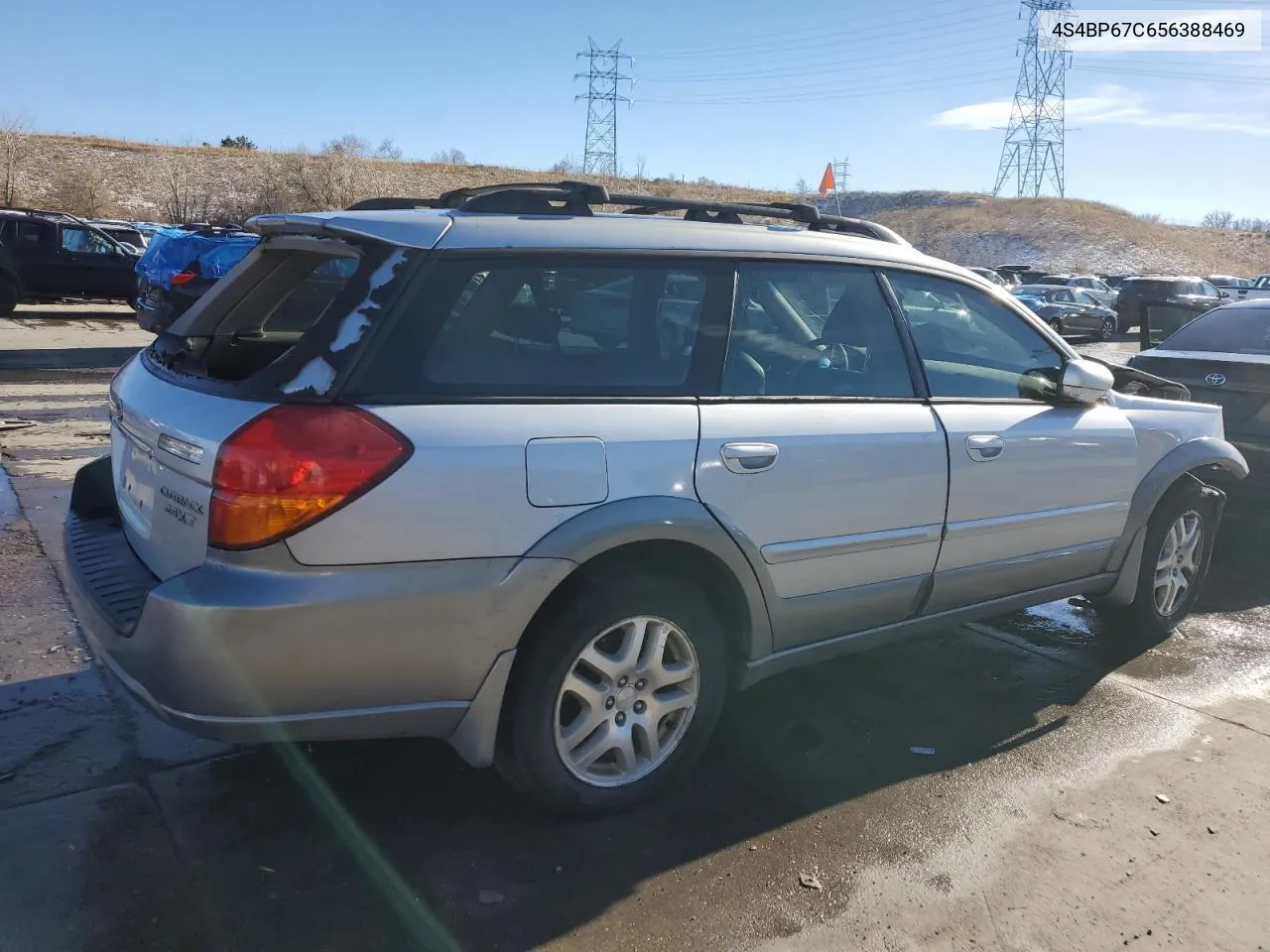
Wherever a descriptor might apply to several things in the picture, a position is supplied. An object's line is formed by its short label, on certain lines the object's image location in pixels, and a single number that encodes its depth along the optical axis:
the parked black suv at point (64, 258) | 18.27
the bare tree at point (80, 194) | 44.09
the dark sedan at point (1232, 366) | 6.98
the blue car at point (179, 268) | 13.13
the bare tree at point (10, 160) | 46.34
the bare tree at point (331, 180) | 54.59
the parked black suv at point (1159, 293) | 27.19
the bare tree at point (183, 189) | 50.96
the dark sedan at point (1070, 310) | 28.25
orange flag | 14.16
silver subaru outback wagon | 2.66
